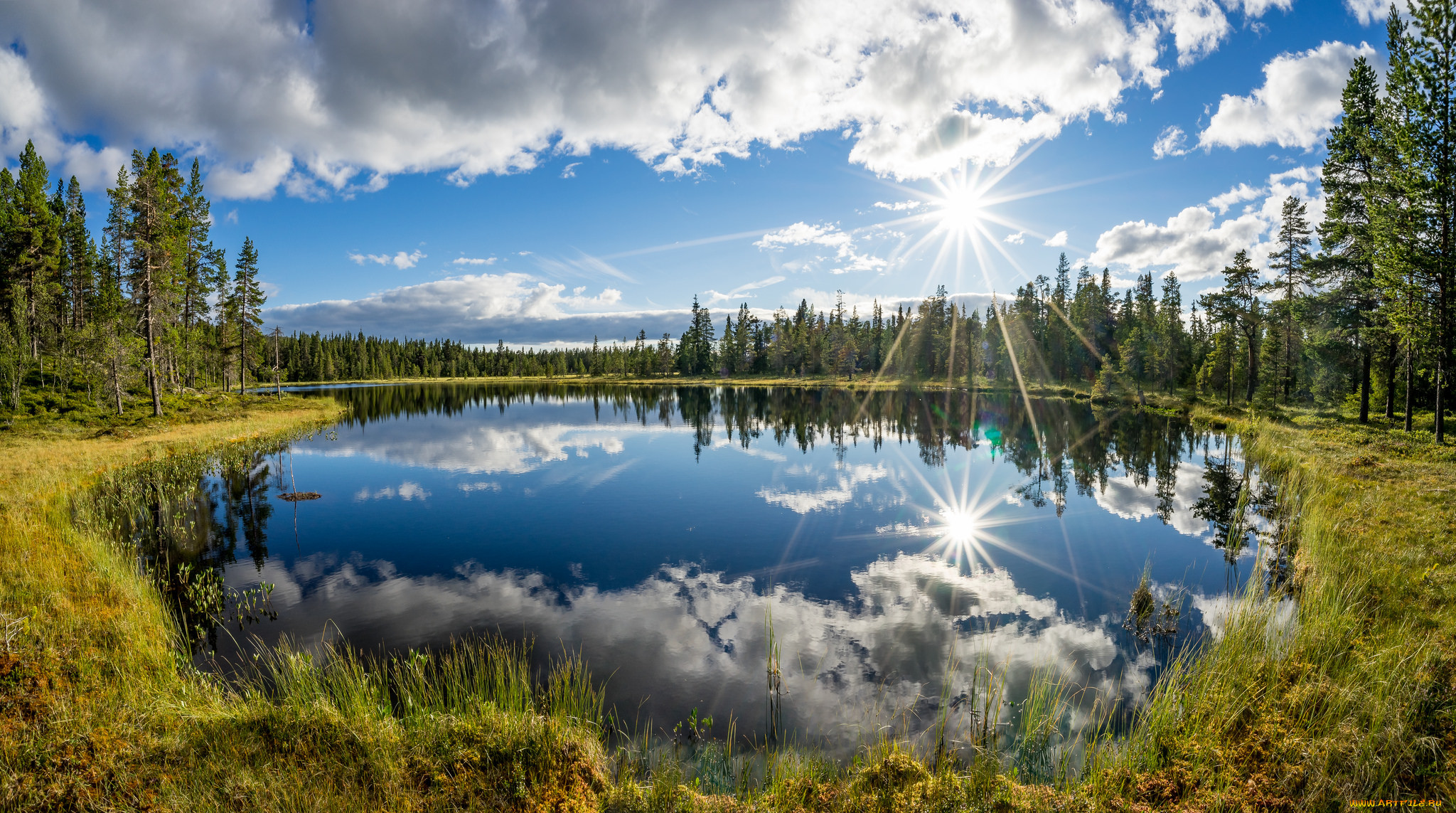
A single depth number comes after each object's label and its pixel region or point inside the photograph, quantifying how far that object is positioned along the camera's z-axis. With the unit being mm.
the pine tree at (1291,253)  41500
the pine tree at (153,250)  35938
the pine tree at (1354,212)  27188
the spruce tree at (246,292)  62500
